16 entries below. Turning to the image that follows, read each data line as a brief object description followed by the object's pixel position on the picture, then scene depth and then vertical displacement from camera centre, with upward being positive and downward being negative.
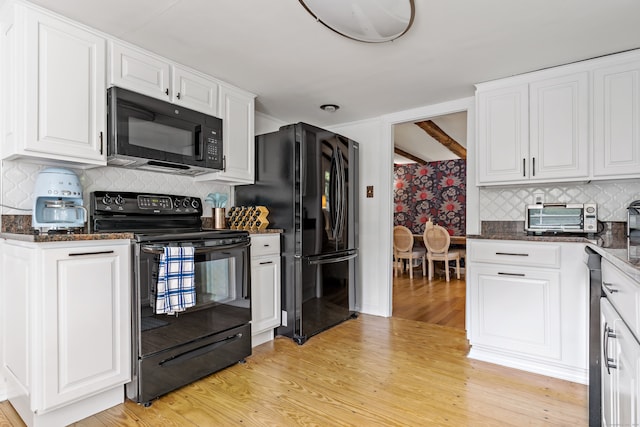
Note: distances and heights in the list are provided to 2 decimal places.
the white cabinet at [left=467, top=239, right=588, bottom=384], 2.27 -0.63
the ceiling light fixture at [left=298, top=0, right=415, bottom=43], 1.71 +1.01
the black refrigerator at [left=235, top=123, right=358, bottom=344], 3.00 +0.00
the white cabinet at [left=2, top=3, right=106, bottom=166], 1.85 +0.69
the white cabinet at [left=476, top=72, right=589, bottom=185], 2.51 +0.62
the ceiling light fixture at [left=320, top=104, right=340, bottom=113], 3.51 +1.06
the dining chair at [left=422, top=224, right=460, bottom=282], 5.81 -0.57
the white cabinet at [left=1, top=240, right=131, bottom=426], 1.68 -0.57
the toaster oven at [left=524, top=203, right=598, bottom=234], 2.51 -0.04
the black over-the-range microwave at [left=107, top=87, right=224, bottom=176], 2.17 +0.53
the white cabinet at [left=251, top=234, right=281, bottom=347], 2.79 -0.59
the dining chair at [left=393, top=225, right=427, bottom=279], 6.12 -0.63
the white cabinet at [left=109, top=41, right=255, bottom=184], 2.26 +0.88
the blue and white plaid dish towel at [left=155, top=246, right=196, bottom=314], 1.98 -0.38
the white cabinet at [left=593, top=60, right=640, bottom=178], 2.33 +0.62
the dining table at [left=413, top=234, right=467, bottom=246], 6.35 -0.49
